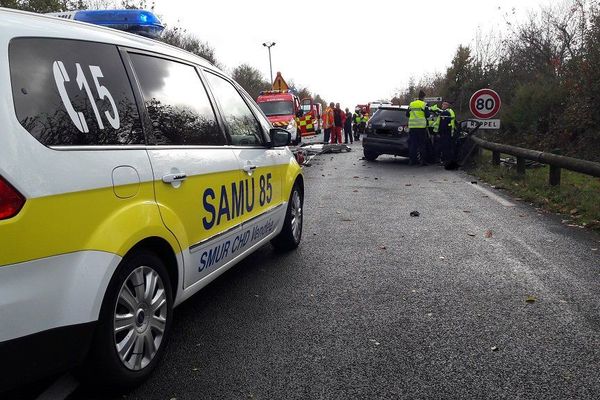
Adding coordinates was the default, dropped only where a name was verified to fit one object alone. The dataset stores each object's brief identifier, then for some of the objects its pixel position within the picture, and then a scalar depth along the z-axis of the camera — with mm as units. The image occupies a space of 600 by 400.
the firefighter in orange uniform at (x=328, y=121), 23488
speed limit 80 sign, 13258
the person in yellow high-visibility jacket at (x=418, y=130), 14812
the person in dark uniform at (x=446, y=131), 14773
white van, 2230
